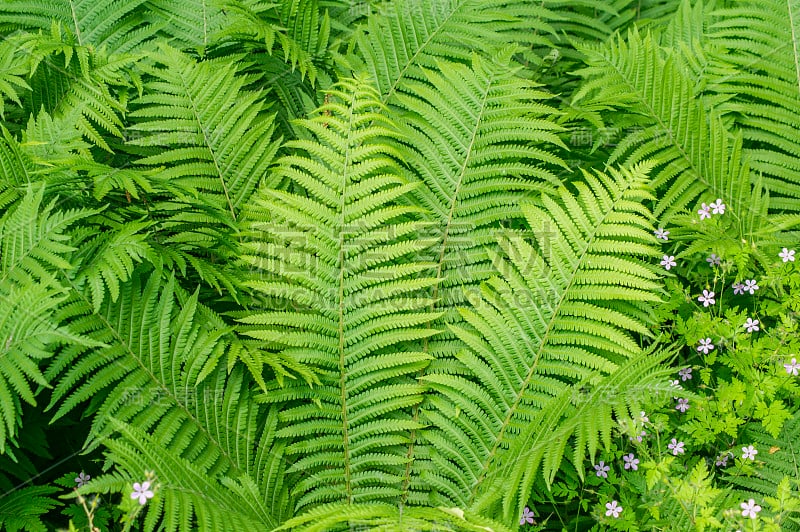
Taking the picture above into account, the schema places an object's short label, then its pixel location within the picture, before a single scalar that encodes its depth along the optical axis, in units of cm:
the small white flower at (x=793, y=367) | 203
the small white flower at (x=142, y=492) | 152
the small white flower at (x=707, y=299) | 222
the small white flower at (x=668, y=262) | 224
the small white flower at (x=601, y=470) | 205
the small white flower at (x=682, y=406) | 210
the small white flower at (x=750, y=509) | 166
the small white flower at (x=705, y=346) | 217
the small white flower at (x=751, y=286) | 226
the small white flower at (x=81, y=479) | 199
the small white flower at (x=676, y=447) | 201
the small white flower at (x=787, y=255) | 222
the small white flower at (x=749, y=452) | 198
